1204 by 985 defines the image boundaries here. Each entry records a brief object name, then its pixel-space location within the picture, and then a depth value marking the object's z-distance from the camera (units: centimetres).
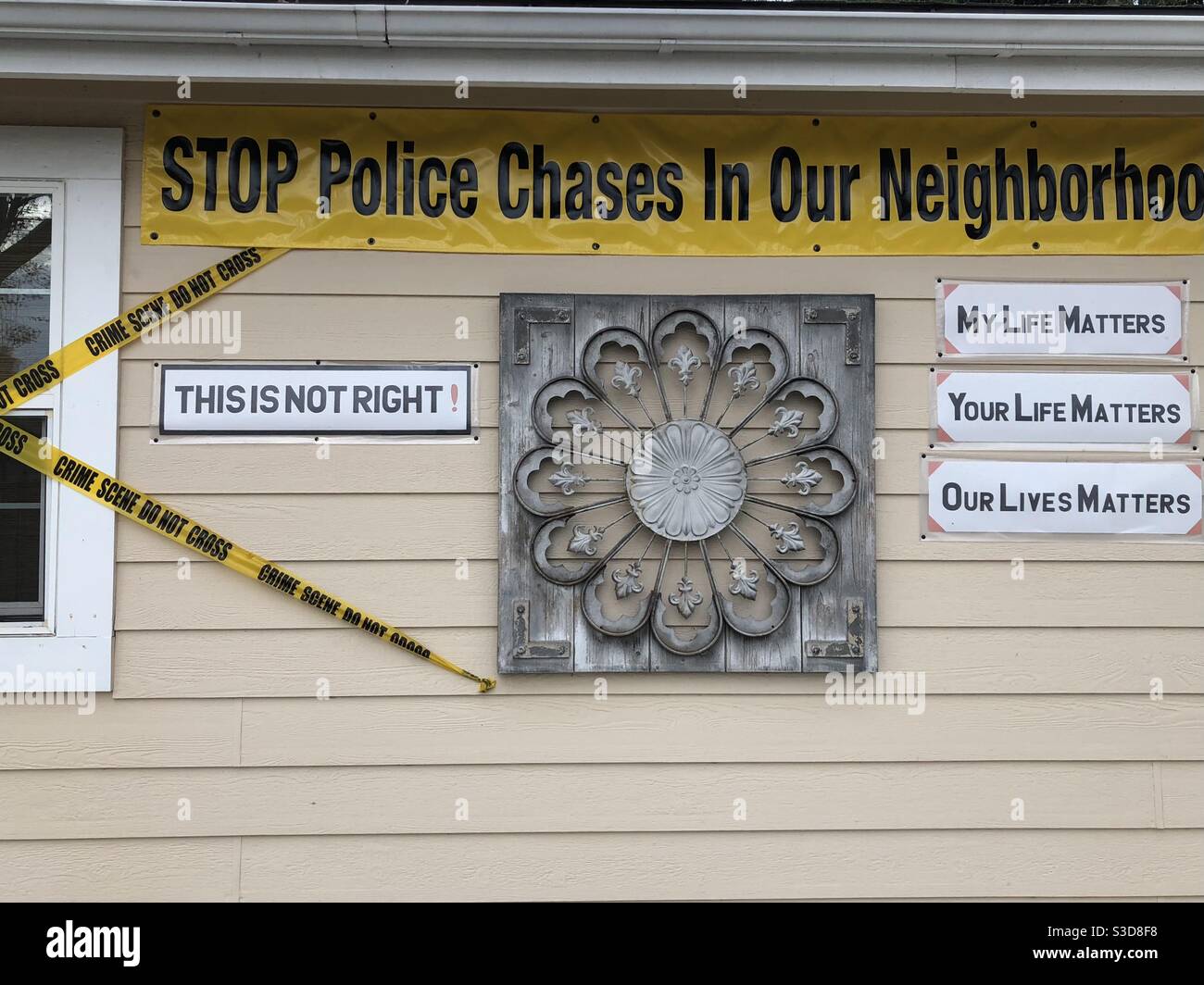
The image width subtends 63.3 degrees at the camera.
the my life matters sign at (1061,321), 331
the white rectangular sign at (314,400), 321
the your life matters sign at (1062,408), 330
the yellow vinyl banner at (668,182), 325
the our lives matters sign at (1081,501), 328
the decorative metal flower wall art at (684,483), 321
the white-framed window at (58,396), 312
